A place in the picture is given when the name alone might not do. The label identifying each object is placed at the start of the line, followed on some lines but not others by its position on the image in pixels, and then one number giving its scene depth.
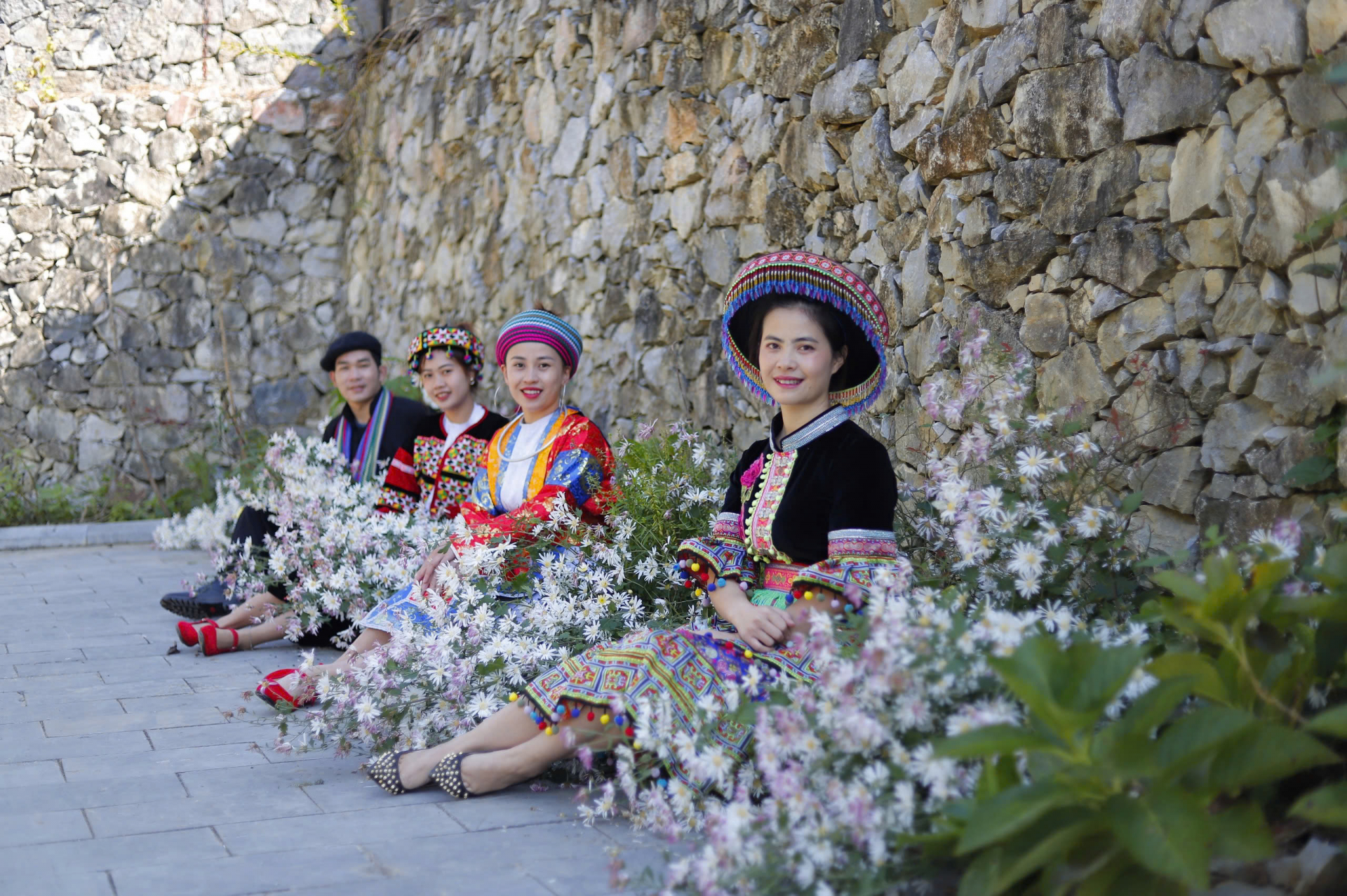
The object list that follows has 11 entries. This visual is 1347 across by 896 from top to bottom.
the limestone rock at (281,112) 9.52
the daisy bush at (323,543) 4.06
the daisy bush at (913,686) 1.87
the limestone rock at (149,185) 9.27
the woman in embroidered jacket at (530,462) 3.64
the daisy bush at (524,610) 3.00
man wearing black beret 4.94
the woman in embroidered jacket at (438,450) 4.54
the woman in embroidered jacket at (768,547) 2.55
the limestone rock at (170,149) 9.30
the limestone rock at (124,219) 9.25
